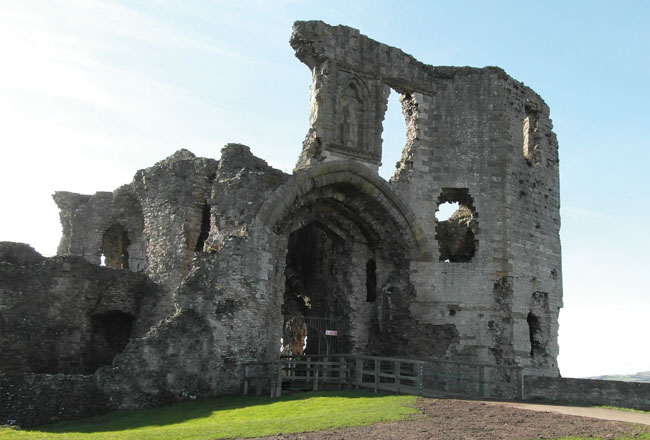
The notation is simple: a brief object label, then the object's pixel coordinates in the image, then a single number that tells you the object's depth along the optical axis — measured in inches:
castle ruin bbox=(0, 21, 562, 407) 734.5
